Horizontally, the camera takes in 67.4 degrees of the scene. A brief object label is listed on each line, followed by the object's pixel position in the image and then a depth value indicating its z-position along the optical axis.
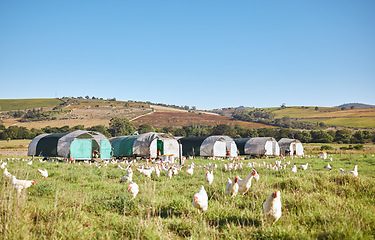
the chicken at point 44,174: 13.01
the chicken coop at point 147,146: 32.69
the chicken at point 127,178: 11.98
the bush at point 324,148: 48.29
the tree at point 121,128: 67.06
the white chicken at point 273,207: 5.81
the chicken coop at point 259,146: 39.81
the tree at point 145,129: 67.56
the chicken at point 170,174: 13.10
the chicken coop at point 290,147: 43.28
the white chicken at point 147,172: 13.48
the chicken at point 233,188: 8.12
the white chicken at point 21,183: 8.80
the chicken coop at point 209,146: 36.84
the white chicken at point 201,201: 6.65
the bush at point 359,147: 46.00
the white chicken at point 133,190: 8.28
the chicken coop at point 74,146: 28.86
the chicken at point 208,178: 10.67
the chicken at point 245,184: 8.33
